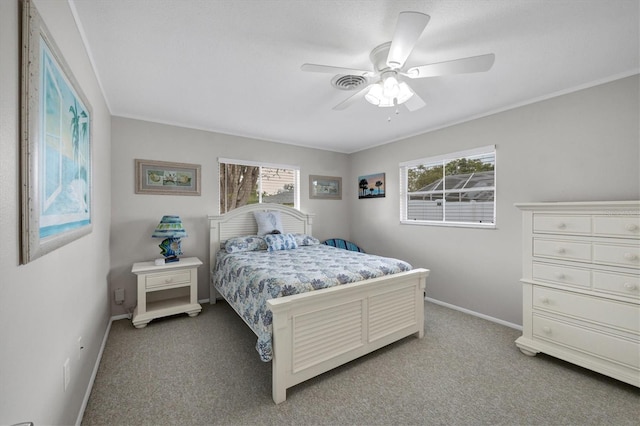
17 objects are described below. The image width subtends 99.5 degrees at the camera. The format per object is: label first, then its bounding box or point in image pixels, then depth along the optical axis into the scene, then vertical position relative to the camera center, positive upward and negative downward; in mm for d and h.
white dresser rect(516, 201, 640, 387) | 1918 -575
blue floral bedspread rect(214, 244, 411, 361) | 2006 -538
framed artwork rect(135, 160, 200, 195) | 3309 +440
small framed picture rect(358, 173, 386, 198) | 4446 +440
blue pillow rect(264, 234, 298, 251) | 3541 -400
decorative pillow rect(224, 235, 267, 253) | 3499 -424
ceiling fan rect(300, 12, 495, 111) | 1387 +922
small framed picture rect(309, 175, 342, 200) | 4695 +437
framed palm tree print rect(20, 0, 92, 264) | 922 +281
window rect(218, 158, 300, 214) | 3969 +440
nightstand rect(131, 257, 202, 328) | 2900 -835
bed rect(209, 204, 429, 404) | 1846 -874
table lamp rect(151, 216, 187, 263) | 3057 -257
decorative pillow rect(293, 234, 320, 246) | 3947 -419
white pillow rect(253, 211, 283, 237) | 3820 -149
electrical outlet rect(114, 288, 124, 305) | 3092 -955
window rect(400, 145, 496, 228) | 3184 +292
